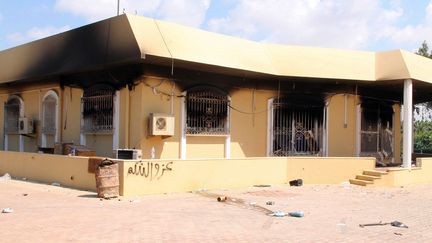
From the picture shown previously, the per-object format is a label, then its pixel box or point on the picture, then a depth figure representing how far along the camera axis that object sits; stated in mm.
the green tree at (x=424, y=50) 36594
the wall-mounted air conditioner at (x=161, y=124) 14039
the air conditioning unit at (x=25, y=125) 18656
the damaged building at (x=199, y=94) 14250
